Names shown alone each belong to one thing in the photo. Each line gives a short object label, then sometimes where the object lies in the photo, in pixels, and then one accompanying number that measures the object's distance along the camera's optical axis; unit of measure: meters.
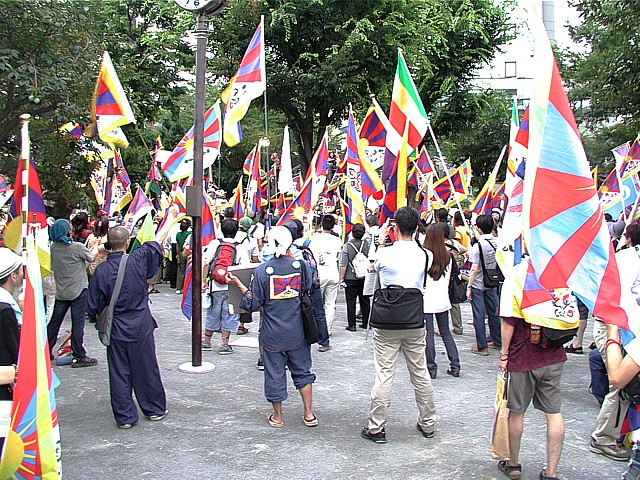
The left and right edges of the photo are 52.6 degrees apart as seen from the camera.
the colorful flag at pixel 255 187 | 13.54
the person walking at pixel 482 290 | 8.38
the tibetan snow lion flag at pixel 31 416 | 3.36
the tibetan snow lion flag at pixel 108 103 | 8.23
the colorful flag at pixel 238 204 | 13.02
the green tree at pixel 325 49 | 21.72
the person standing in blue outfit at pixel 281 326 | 5.75
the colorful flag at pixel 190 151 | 9.05
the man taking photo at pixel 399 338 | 5.36
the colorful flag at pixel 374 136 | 9.93
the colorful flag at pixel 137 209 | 8.37
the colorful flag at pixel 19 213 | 4.48
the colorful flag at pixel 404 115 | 6.78
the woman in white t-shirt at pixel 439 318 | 7.37
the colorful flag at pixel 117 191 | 13.26
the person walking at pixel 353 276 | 9.91
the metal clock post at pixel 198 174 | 7.37
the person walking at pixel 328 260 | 9.20
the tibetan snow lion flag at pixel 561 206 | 3.12
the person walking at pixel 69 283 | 7.76
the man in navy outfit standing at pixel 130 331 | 5.80
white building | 55.41
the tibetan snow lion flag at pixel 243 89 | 8.97
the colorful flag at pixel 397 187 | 6.13
